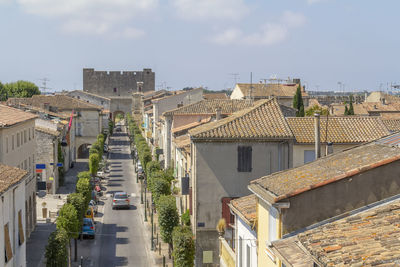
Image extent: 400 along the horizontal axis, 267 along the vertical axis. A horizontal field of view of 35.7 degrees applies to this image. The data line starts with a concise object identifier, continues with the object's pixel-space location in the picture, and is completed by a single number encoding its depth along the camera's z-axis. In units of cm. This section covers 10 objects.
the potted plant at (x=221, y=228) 2249
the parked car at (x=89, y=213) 4356
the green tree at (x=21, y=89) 12256
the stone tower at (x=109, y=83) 15362
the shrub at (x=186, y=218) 3219
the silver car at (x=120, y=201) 5056
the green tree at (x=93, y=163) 6278
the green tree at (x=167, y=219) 3494
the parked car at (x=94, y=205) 4769
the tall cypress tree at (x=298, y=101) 6519
